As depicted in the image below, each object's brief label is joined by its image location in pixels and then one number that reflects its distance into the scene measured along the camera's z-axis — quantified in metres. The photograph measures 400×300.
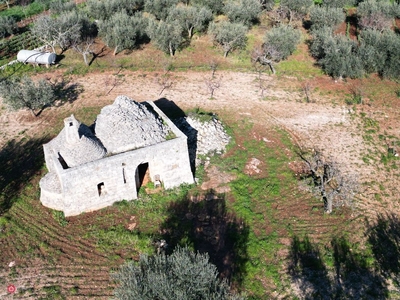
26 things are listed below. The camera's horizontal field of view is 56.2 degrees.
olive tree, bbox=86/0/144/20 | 40.06
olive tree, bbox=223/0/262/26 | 39.44
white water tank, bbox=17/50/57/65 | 34.81
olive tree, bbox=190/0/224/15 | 41.44
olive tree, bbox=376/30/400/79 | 34.47
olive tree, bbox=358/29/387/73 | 34.53
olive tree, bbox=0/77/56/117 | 27.78
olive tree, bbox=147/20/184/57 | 35.69
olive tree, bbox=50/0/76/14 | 43.91
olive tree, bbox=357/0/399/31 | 38.81
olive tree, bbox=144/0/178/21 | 40.72
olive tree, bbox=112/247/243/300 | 13.62
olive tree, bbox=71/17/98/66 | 35.46
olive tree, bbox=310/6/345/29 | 39.09
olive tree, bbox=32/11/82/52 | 35.97
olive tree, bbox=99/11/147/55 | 35.72
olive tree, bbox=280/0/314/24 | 41.41
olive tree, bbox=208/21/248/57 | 36.62
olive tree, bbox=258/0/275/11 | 44.55
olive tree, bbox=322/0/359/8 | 42.84
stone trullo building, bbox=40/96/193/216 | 20.12
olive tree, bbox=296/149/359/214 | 21.69
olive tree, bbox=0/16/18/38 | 40.53
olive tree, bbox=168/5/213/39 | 38.34
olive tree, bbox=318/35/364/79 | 34.01
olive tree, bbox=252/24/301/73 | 35.97
